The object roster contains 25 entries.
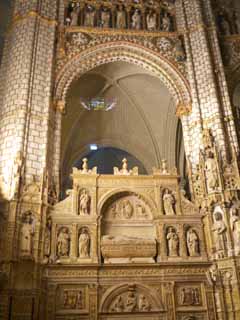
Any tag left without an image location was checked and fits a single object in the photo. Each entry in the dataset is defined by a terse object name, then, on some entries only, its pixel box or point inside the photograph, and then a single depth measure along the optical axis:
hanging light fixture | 17.64
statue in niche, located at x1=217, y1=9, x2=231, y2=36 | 14.70
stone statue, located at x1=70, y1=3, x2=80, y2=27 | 14.10
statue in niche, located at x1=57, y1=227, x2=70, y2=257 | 9.97
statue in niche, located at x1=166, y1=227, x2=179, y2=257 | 10.30
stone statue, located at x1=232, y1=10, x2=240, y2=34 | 14.67
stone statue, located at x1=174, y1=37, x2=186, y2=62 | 13.55
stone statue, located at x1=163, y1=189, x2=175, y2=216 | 10.83
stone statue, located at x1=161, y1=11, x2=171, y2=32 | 14.55
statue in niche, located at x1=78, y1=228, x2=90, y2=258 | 10.03
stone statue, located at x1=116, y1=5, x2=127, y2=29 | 14.30
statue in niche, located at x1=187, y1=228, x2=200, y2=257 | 10.31
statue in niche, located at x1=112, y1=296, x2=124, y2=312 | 9.53
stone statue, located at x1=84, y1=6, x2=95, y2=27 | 14.19
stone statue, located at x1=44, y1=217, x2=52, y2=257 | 9.84
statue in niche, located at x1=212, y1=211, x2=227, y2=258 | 9.91
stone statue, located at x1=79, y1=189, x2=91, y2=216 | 10.62
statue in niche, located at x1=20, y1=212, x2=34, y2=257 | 9.41
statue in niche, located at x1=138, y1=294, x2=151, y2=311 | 9.56
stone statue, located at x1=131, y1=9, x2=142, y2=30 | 14.38
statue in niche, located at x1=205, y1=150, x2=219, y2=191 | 10.62
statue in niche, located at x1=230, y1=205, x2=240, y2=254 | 9.82
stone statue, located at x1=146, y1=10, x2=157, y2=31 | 14.45
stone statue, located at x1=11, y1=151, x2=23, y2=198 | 9.98
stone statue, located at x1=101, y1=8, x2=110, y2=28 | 14.27
